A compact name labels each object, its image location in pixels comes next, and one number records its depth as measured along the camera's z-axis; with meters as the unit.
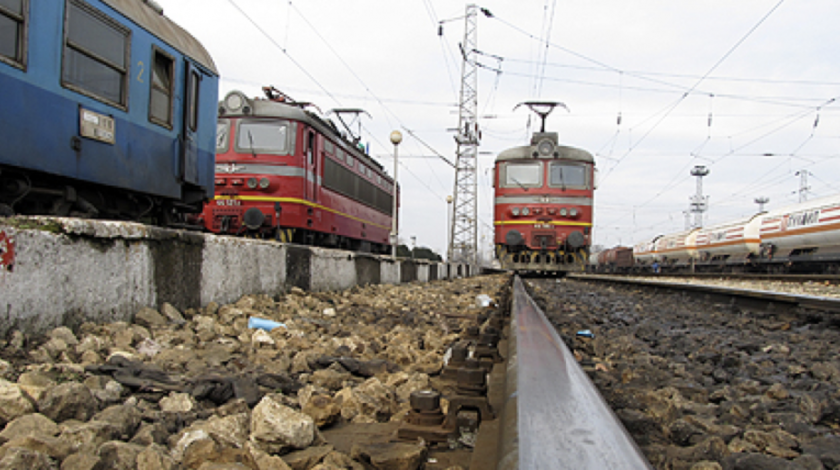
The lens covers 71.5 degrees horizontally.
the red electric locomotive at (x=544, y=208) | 14.92
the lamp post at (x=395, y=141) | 14.35
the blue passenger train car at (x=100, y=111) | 4.45
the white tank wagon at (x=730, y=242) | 25.64
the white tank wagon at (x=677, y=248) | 33.16
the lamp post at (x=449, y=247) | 30.16
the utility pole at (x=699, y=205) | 63.84
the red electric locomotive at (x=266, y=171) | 10.41
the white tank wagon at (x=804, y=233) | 19.42
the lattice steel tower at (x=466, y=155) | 31.16
